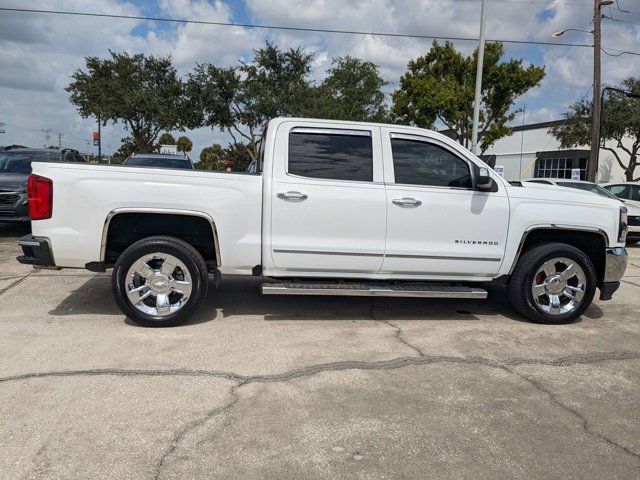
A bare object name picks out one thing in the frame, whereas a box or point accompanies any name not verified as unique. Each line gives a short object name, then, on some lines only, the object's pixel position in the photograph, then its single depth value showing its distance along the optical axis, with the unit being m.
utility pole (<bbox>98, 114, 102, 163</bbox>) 34.55
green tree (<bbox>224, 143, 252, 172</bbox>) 33.86
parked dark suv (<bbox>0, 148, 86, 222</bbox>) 10.50
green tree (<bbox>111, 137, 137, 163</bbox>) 37.47
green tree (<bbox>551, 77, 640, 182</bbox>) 29.55
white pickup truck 5.00
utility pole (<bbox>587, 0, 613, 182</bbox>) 21.02
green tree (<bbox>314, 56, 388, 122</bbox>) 38.51
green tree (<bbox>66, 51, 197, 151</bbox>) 31.02
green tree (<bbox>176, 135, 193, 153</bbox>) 72.69
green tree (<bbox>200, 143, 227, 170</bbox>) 55.43
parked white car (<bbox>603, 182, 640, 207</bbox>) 14.48
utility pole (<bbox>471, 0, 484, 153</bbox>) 16.19
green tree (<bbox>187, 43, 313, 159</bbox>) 29.33
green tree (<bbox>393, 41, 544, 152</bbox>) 26.22
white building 41.97
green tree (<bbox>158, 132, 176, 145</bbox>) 65.56
